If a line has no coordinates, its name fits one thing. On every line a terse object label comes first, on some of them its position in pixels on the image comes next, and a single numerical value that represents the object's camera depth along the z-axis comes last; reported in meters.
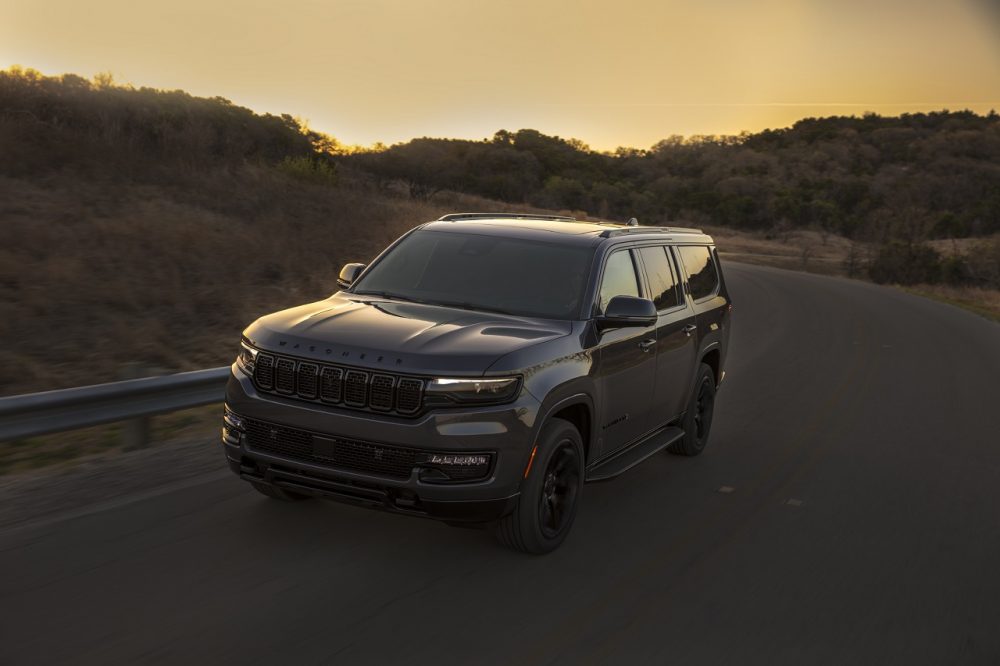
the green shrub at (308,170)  24.45
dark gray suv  4.65
